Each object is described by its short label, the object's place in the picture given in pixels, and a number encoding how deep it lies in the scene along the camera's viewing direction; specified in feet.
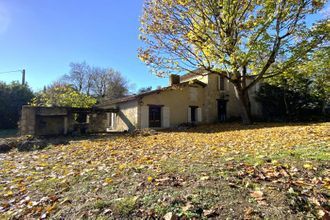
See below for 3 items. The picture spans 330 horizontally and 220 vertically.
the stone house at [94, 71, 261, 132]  60.75
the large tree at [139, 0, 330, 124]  42.91
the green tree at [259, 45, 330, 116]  55.98
